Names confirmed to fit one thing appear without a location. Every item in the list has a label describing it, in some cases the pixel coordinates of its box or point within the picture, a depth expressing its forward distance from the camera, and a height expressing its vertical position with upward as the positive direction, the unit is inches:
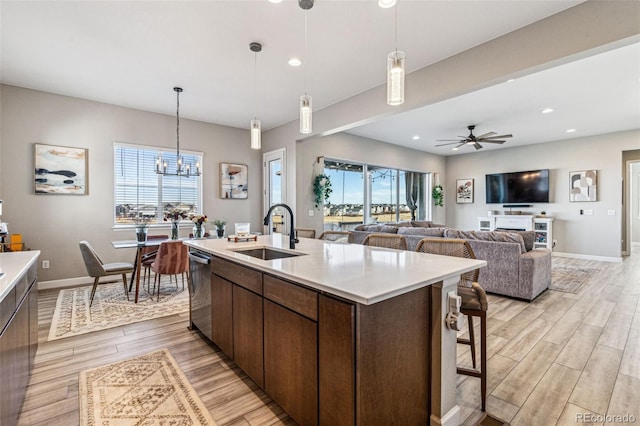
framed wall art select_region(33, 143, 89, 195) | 171.6 +26.5
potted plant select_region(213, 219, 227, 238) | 192.3 -9.2
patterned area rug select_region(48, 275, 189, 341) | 123.6 -46.7
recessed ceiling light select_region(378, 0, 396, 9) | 68.9 +49.4
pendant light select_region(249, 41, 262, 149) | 115.0 +35.0
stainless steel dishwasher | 103.4 -29.3
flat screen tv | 304.5 +27.0
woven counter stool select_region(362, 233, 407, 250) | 101.4 -10.2
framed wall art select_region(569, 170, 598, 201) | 275.6 +25.1
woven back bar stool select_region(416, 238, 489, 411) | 72.4 -20.5
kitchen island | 50.4 -24.7
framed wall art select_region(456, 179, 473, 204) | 363.3 +26.6
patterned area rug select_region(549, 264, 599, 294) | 180.9 -45.8
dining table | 152.6 -17.6
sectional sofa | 152.9 -26.5
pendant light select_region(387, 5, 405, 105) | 72.4 +33.9
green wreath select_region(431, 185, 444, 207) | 360.2 +21.1
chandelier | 173.5 +28.9
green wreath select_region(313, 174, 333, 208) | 238.4 +19.6
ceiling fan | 239.5 +59.7
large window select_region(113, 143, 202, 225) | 199.6 +19.2
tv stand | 294.8 -13.6
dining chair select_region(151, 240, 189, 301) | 155.3 -24.3
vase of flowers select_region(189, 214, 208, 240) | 181.3 -8.0
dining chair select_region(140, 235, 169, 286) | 171.9 -25.1
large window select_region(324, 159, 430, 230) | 267.9 +18.0
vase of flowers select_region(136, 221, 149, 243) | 161.3 -10.8
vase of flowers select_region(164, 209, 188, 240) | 176.4 -4.7
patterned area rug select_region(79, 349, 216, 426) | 69.5 -48.2
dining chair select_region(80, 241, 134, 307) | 142.0 -27.8
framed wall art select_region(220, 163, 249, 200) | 241.8 +27.3
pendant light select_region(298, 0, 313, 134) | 93.8 +32.9
